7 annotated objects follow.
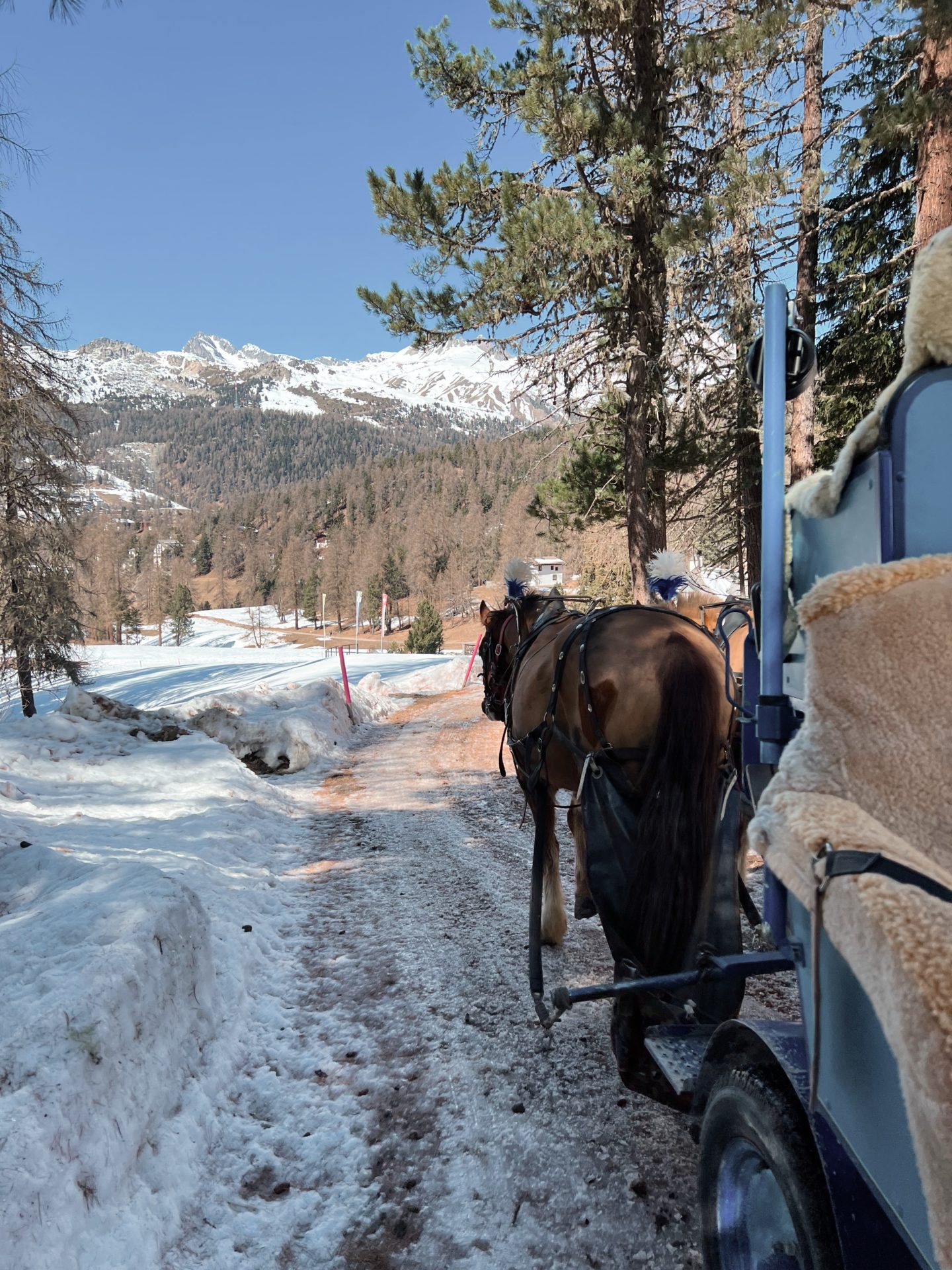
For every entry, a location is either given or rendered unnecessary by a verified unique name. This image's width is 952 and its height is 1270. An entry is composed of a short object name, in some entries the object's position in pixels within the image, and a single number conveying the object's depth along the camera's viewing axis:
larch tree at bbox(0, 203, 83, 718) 12.64
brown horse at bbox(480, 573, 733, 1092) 2.66
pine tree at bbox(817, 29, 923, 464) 9.23
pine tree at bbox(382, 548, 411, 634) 95.81
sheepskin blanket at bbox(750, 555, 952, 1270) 0.94
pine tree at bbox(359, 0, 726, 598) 8.22
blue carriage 0.90
